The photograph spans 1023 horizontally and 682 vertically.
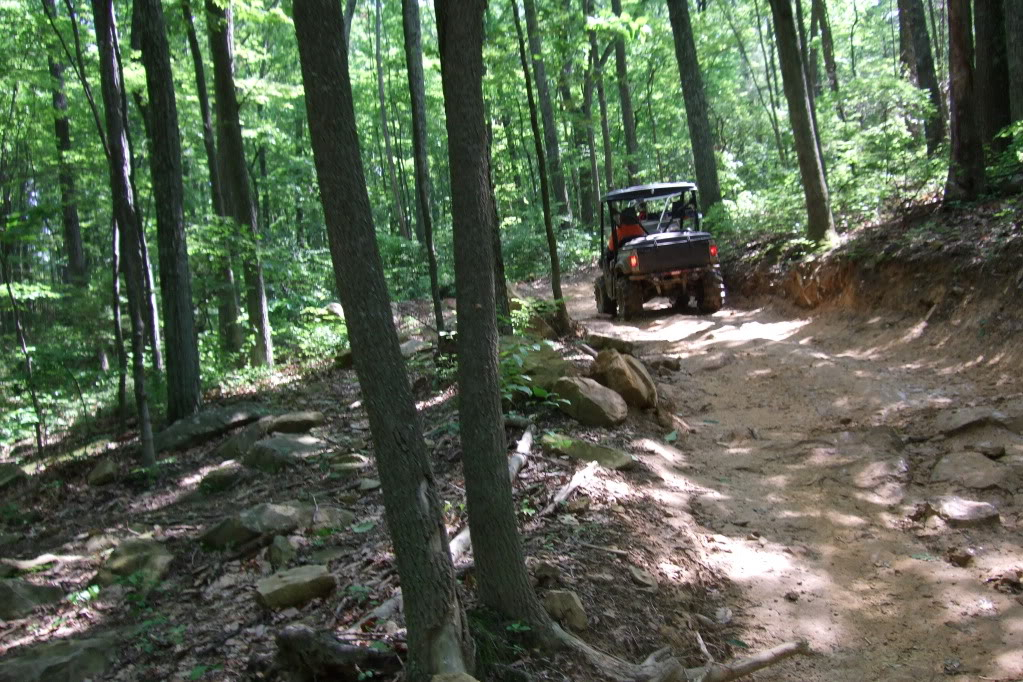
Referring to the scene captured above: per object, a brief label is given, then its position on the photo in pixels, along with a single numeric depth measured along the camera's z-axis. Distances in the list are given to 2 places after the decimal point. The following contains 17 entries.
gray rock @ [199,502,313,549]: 5.41
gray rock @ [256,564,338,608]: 4.28
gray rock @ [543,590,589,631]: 3.68
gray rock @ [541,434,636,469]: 5.80
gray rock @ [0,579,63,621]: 5.07
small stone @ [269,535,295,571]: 5.00
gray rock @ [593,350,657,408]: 7.14
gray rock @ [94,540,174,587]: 5.29
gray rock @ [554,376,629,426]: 6.65
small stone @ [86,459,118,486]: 8.35
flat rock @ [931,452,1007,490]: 5.30
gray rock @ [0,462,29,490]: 9.01
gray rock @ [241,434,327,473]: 7.37
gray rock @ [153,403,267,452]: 9.09
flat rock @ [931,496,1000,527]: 4.86
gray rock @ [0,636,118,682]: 3.86
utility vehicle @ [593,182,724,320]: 12.98
